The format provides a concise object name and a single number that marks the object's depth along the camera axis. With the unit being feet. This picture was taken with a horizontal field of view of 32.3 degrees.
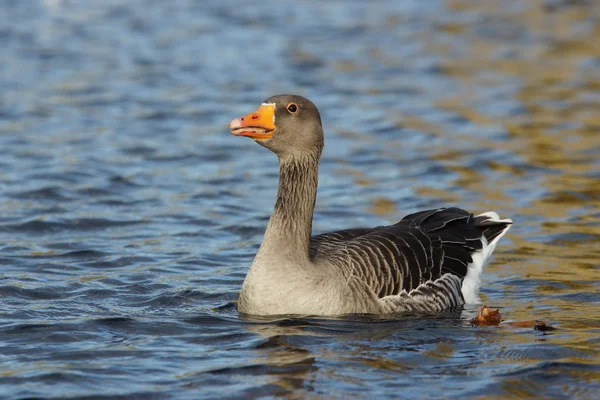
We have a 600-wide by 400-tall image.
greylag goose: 32.83
